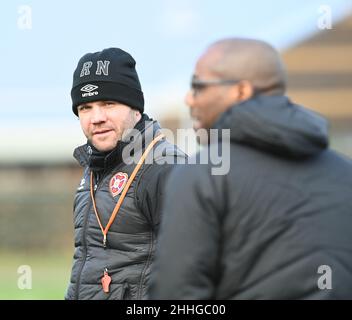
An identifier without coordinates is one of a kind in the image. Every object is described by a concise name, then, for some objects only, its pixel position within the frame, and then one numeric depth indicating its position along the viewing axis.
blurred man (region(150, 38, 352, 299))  5.53
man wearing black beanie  8.22
